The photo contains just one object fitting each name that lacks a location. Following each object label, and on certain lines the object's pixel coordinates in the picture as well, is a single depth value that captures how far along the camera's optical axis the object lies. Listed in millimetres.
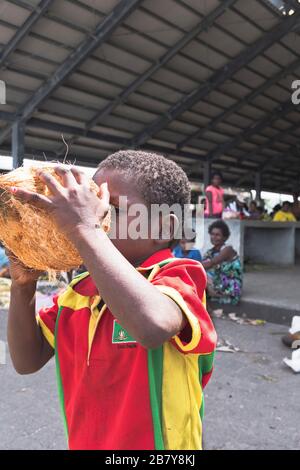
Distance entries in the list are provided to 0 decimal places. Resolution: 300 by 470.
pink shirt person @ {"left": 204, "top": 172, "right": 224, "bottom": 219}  8391
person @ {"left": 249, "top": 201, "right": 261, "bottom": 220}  12195
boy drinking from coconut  905
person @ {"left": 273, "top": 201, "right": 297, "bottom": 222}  10877
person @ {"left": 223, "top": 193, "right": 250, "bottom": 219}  8741
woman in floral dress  5535
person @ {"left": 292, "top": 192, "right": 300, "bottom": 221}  12443
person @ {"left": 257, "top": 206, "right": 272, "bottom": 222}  10682
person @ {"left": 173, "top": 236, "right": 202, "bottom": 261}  5223
